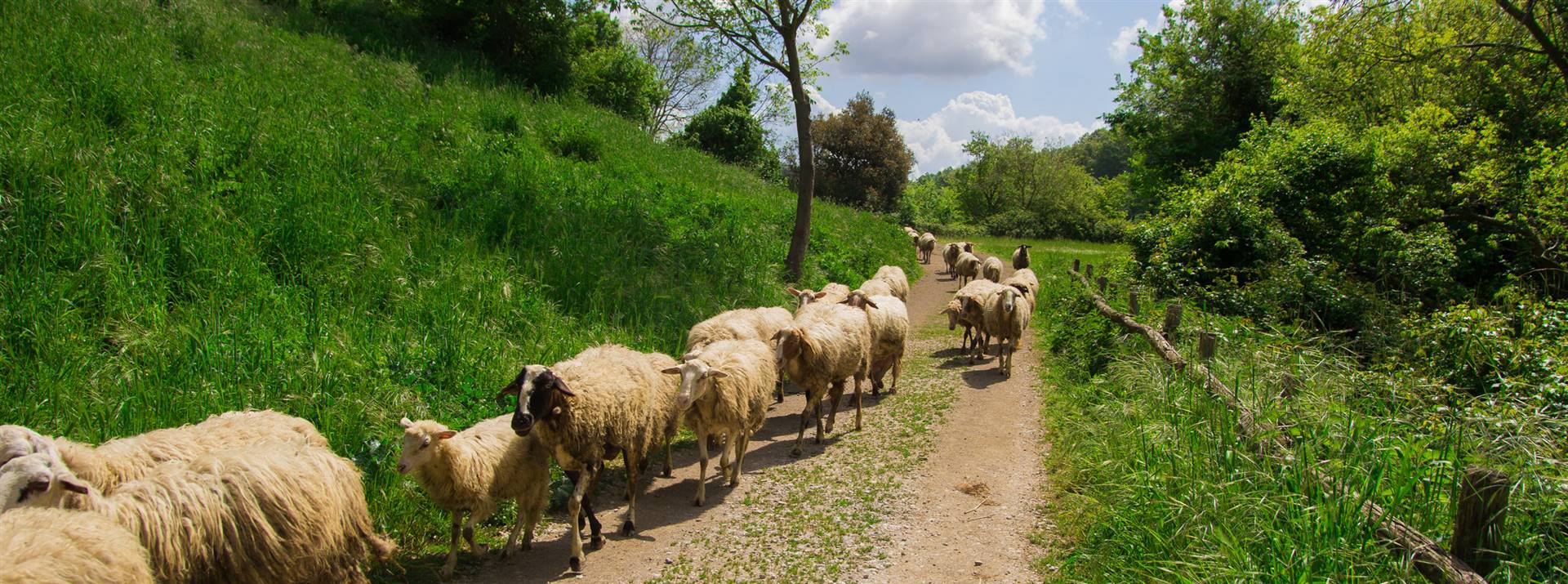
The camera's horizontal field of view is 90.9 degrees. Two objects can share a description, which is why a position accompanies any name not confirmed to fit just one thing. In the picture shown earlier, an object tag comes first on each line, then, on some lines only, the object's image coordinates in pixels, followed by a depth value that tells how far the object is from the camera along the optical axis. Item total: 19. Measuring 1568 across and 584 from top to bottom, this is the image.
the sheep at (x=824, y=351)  9.27
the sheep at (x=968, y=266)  23.91
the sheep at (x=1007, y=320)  12.97
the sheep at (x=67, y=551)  3.30
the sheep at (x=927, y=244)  33.22
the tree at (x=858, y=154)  45.88
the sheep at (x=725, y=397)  7.27
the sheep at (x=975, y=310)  13.78
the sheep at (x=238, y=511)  4.03
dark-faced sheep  6.01
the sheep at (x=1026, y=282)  15.76
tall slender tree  15.68
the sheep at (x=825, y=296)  13.43
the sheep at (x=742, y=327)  9.91
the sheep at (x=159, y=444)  4.41
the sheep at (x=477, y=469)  5.57
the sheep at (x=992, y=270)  22.38
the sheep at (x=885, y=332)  11.38
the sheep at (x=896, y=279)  18.14
